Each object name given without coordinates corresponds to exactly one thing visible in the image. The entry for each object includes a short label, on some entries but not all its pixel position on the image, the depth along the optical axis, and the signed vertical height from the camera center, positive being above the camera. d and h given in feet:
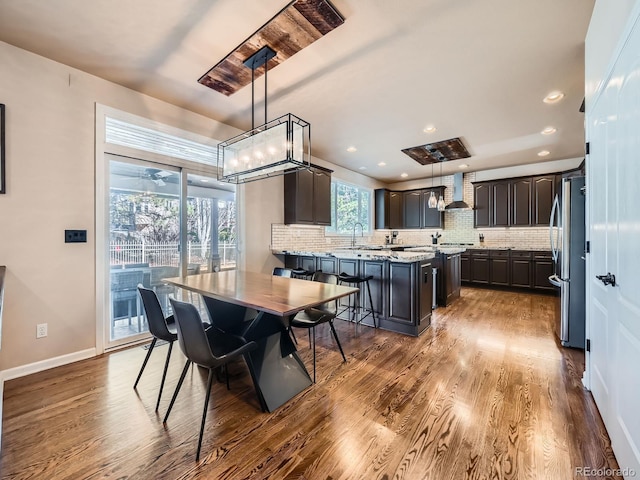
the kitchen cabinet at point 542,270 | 17.74 -1.84
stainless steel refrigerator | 9.02 -0.69
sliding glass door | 9.80 +0.06
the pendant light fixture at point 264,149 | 7.19 +2.55
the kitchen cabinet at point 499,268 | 19.17 -1.86
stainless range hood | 21.35 +3.73
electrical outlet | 8.07 -2.62
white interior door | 4.01 -0.13
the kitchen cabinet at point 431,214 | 22.99 +2.21
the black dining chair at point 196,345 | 5.13 -2.03
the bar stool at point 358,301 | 11.80 -2.70
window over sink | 20.46 +2.61
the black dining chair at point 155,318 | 6.41 -1.82
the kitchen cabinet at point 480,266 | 19.95 -1.86
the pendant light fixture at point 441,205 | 18.77 +2.38
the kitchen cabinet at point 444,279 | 15.25 -2.12
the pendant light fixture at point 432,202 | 17.81 +2.44
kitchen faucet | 22.08 +0.57
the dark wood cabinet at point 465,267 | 20.73 -1.97
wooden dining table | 6.15 -2.09
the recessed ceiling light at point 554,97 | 9.93 +5.21
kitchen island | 11.03 -1.85
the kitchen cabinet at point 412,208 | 24.09 +2.80
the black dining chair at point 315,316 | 8.19 -2.35
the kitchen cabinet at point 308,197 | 15.23 +2.47
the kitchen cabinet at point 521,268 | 18.40 -1.84
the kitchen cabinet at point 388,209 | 24.12 +2.73
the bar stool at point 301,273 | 12.98 -1.53
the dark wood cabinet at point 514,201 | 18.69 +2.81
